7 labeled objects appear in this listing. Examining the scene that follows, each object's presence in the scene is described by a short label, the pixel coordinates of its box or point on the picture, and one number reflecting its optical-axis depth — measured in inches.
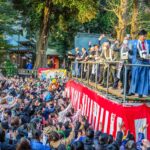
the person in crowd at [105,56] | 599.7
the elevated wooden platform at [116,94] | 468.4
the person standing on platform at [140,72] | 474.3
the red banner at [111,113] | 458.9
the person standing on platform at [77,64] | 874.4
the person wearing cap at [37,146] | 335.1
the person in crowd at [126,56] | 481.1
